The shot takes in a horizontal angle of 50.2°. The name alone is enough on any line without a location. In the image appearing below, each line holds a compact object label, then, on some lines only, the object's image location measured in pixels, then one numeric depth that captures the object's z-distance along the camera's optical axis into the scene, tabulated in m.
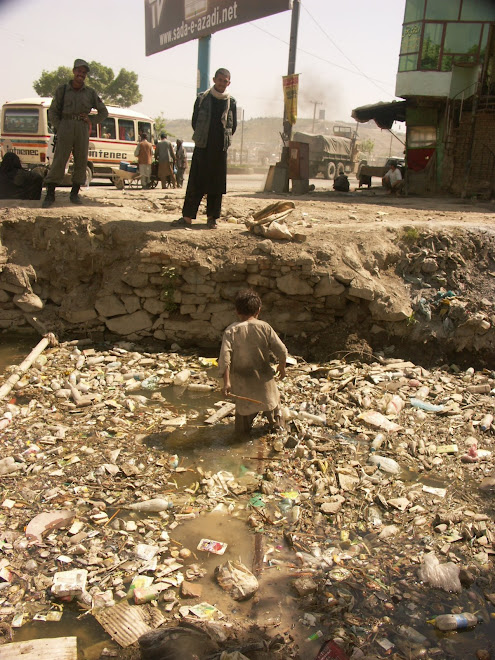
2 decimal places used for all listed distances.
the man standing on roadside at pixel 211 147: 5.54
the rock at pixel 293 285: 5.68
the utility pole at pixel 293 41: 12.23
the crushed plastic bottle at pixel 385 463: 3.74
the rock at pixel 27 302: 6.04
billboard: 9.27
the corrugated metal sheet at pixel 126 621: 2.34
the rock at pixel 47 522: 2.89
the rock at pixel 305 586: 2.61
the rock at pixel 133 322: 5.97
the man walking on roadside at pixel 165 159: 11.85
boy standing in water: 3.85
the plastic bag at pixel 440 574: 2.71
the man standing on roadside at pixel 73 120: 6.19
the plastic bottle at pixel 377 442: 4.02
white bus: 12.74
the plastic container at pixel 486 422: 4.37
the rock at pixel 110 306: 5.99
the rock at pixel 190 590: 2.56
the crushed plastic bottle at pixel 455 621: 2.48
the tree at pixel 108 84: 35.22
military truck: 26.19
